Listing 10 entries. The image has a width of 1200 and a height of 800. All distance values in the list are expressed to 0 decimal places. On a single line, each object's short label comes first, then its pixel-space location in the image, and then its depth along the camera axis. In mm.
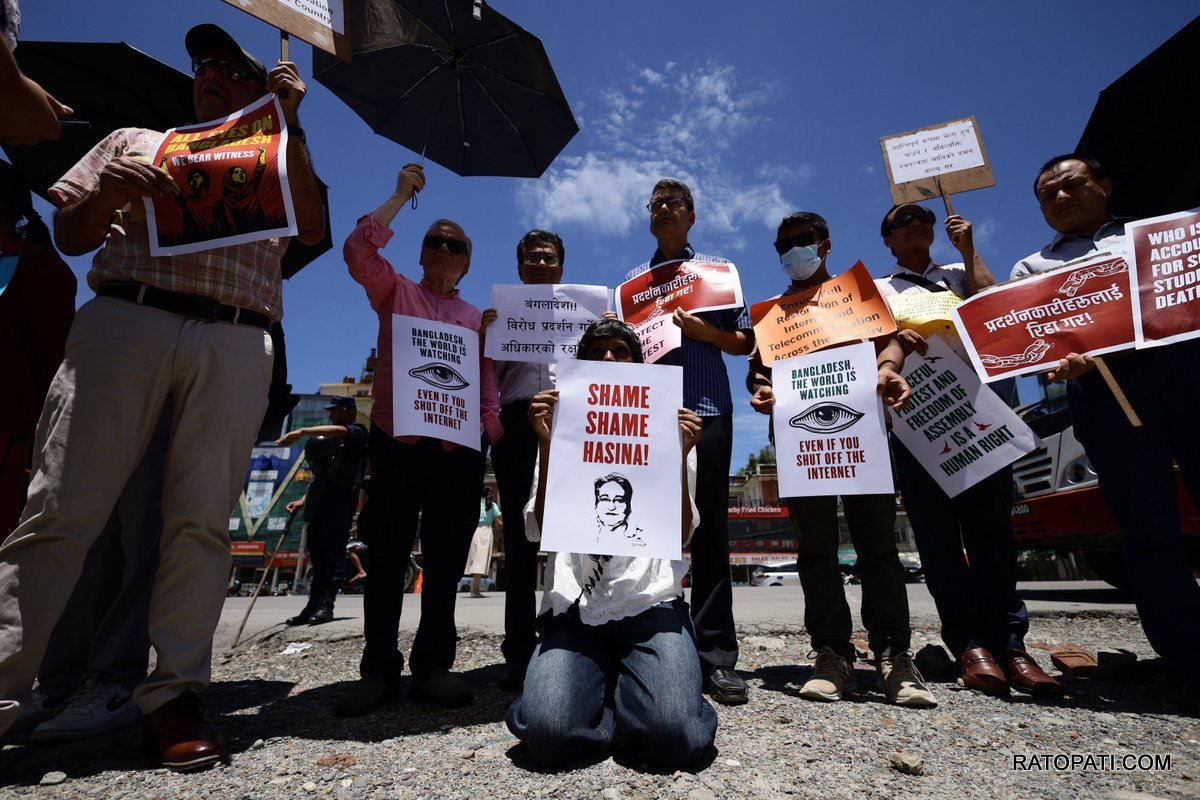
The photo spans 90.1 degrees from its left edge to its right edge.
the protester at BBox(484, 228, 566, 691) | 2932
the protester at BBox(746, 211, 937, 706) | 2621
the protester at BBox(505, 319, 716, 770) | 1891
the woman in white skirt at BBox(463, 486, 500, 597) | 9642
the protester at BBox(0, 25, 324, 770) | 1888
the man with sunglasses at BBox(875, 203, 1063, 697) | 2730
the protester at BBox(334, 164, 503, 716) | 2611
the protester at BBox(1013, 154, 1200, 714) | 2451
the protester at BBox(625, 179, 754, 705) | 2629
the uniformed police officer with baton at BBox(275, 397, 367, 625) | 5488
